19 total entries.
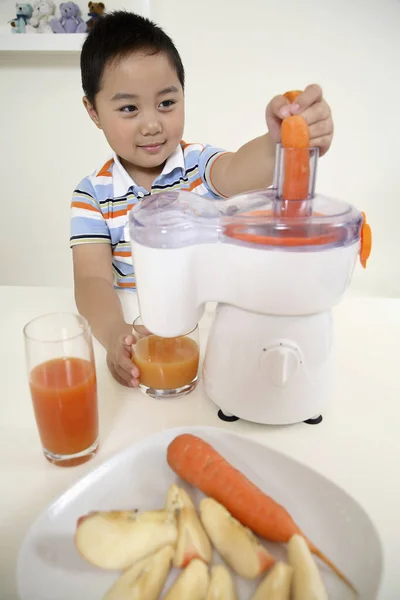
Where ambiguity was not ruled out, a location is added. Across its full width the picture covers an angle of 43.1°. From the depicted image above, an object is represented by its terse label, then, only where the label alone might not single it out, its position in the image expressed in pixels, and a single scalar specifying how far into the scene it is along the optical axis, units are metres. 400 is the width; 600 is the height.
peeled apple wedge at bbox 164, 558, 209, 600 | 0.45
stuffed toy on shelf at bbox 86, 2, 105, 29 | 1.85
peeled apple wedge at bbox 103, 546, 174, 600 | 0.45
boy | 0.98
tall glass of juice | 0.59
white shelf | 1.86
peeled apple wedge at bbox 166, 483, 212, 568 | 0.49
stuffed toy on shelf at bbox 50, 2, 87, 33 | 1.84
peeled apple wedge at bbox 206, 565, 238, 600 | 0.45
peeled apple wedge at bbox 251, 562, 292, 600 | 0.44
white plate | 0.47
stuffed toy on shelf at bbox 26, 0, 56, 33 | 1.88
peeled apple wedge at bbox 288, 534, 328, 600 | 0.44
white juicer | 0.57
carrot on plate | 0.52
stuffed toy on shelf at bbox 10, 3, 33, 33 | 1.89
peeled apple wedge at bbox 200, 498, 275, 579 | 0.48
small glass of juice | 0.73
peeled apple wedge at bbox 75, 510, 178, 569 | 0.48
